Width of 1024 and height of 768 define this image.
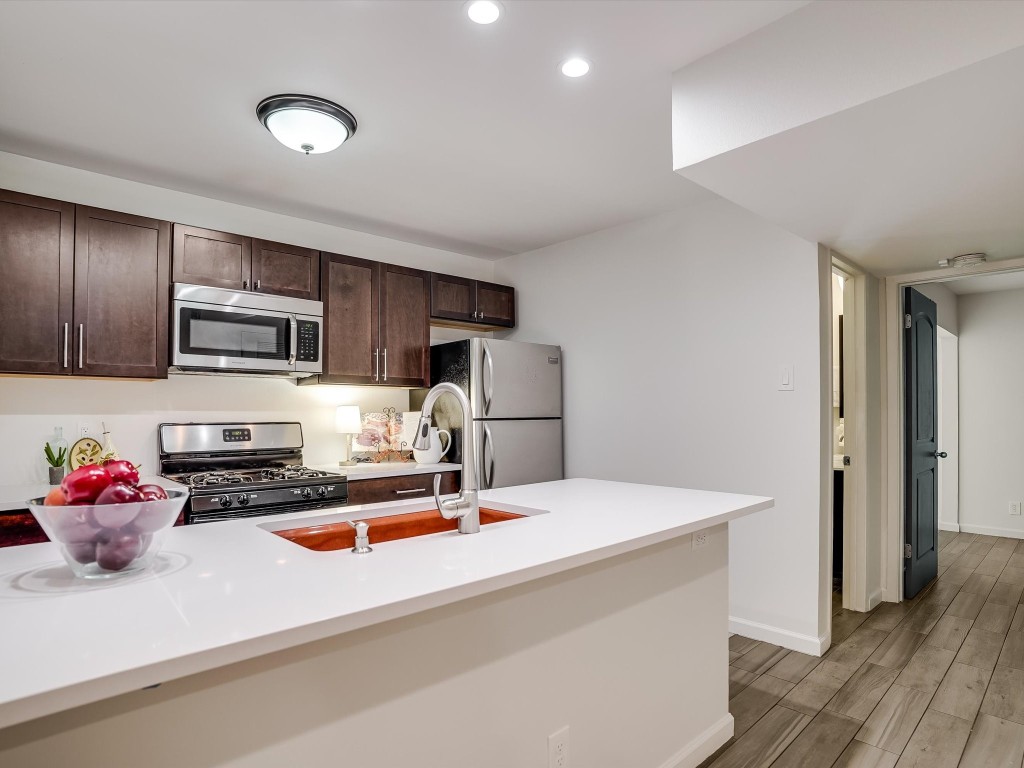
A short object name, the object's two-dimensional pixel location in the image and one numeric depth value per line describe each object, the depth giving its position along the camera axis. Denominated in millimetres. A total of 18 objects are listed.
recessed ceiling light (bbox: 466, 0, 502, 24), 1780
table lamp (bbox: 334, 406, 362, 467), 3816
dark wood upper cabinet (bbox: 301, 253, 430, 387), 3582
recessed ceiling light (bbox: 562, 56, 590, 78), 2076
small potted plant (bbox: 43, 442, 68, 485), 2808
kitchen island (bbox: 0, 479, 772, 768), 880
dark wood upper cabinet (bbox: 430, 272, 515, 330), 4125
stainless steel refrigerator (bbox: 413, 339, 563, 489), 3795
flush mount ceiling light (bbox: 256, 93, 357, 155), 2316
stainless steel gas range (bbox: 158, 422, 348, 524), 2832
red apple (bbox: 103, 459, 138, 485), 1105
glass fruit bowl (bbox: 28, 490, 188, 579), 1048
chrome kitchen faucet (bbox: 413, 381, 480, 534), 1644
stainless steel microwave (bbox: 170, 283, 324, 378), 3002
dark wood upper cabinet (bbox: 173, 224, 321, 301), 3055
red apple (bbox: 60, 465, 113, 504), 1058
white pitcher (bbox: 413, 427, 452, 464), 3881
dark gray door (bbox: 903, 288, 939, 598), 3797
